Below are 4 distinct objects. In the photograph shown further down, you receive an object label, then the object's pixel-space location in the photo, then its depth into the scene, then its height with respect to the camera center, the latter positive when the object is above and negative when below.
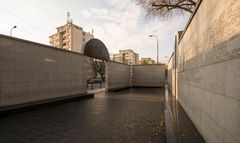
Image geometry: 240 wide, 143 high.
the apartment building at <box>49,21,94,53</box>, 35.95 +12.90
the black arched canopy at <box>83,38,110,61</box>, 8.17 +1.89
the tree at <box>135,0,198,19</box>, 8.07 +5.09
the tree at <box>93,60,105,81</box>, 22.75 +1.29
